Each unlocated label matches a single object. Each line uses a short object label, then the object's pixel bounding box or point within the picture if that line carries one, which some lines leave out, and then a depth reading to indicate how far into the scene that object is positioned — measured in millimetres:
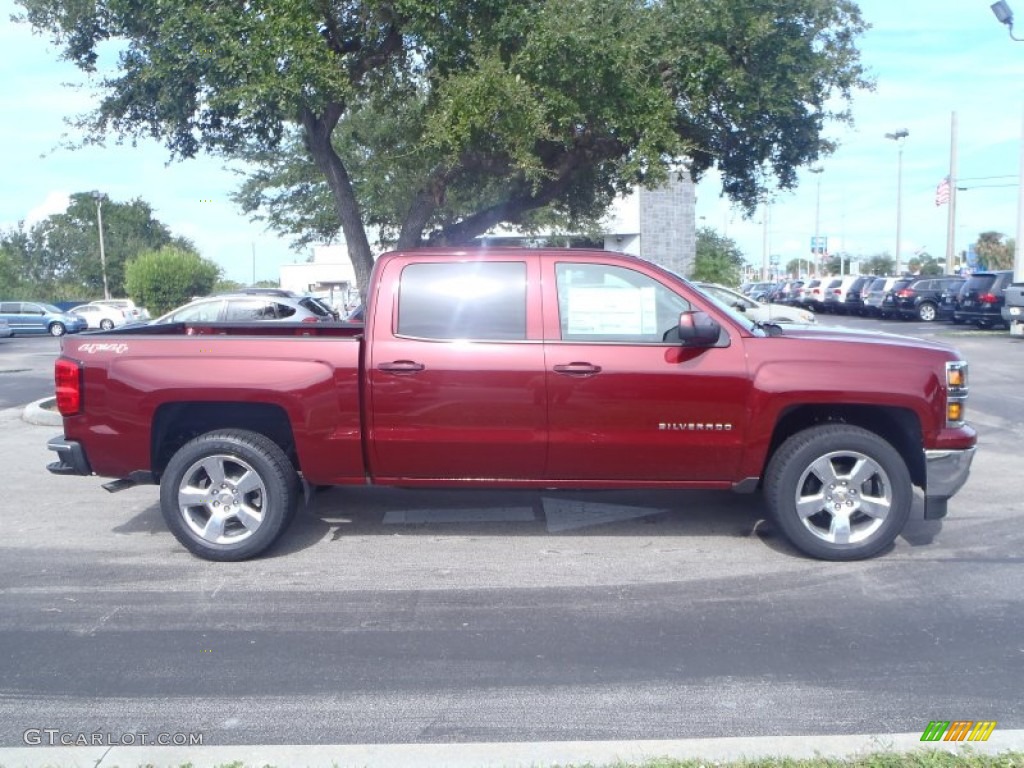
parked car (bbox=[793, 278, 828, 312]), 45969
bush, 53562
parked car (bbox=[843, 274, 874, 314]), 41250
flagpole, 36125
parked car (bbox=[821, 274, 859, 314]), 43469
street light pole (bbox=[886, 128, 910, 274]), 50844
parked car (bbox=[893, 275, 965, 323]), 35906
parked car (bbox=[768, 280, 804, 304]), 50375
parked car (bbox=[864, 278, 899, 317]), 38562
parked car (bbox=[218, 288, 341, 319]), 20322
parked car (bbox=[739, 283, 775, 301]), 51781
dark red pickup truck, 6555
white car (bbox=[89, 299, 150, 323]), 46875
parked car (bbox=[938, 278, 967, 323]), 30891
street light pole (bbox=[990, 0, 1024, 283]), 27309
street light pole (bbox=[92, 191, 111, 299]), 70794
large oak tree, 12062
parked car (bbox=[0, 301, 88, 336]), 41875
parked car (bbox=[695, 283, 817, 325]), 20016
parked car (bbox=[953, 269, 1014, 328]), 29156
